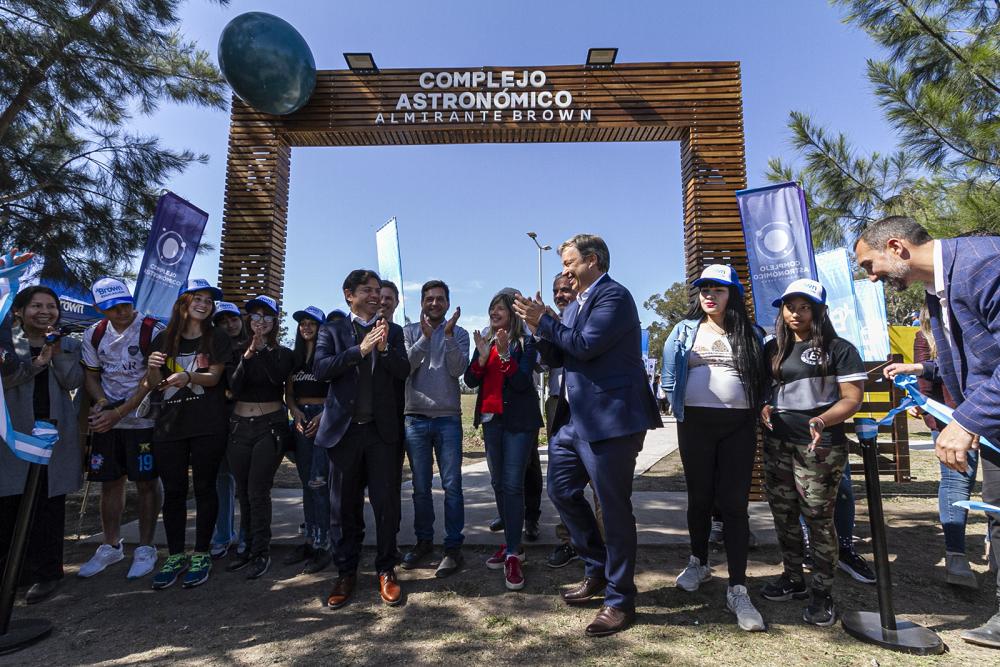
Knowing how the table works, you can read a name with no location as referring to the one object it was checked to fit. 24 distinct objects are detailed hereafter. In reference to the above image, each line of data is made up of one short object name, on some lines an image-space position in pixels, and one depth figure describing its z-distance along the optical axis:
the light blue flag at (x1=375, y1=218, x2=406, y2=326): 6.25
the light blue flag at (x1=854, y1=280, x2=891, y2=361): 7.64
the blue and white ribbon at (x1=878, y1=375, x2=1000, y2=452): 2.55
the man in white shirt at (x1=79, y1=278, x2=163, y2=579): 3.90
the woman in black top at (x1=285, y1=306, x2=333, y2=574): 4.08
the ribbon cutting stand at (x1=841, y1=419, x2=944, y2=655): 2.70
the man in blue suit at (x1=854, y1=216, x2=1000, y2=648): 2.12
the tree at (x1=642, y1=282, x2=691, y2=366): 50.97
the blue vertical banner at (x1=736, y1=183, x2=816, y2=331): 5.79
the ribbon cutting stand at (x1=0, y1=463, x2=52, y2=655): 2.88
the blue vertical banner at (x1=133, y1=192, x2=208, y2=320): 5.90
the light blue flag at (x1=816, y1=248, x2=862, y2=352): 6.91
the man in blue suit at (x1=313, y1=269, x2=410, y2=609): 3.42
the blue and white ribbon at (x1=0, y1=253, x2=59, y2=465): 2.90
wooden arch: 6.59
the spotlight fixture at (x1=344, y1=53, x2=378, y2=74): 6.92
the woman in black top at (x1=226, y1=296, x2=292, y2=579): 3.83
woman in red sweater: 3.71
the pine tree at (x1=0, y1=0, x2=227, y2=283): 5.08
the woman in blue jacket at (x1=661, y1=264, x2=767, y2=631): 3.09
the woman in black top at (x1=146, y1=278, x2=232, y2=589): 3.75
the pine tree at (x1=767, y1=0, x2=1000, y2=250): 6.32
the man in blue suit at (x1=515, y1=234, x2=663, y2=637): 2.92
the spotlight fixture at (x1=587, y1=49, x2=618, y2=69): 6.79
